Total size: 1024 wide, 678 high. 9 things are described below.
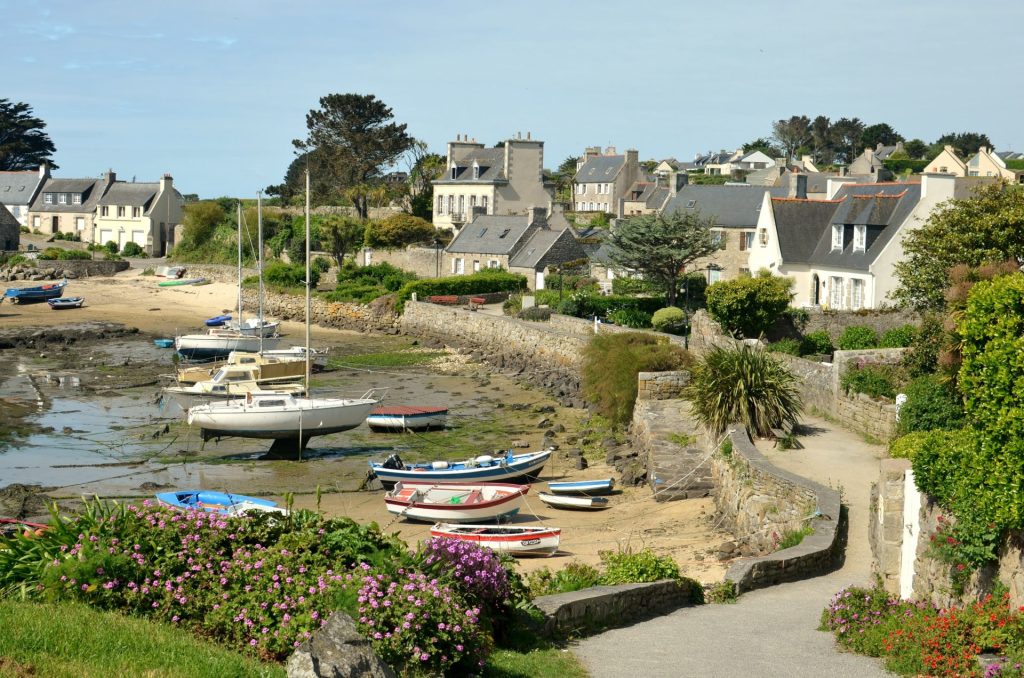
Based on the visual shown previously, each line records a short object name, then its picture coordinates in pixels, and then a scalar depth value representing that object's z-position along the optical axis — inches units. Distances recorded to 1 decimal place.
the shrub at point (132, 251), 3447.3
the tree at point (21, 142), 4416.8
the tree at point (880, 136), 5447.8
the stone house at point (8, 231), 3361.2
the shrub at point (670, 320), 1691.7
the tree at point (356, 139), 3444.9
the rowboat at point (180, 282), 2965.1
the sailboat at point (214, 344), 1987.0
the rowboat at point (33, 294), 2719.0
